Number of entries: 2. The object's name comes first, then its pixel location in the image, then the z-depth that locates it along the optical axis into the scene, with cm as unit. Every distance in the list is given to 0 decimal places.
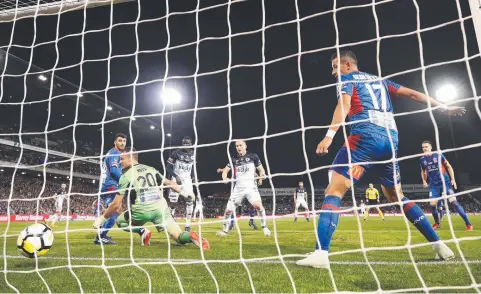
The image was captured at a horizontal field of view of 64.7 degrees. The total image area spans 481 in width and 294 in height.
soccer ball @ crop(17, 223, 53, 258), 401
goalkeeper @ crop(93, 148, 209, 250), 523
